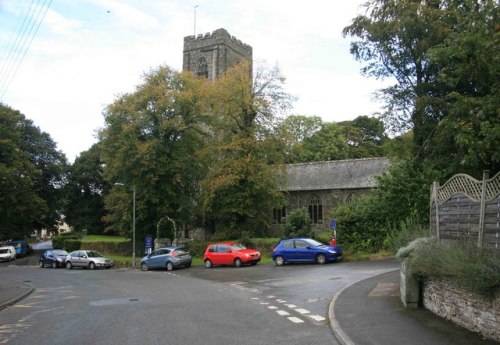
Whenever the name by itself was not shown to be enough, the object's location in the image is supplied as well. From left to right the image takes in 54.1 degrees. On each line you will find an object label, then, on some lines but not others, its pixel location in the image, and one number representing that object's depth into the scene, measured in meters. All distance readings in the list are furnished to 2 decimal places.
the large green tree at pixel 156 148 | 43.62
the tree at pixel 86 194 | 72.81
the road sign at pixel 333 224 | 31.92
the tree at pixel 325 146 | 67.12
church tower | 71.50
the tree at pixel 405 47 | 18.38
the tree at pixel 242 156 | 42.09
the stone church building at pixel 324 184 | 49.25
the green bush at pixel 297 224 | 36.88
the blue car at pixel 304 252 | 28.11
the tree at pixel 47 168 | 64.94
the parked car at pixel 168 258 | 33.47
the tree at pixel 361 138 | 71.25
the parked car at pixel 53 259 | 44.44
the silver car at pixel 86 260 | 41.09
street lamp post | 40.81
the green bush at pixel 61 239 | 62.78
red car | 31.16
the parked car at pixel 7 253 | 53.54
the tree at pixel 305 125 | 69.09
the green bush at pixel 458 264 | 7.58
